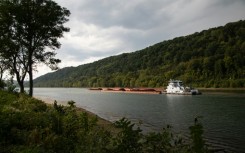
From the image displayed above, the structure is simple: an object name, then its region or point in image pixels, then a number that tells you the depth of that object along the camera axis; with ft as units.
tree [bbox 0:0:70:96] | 121.08
